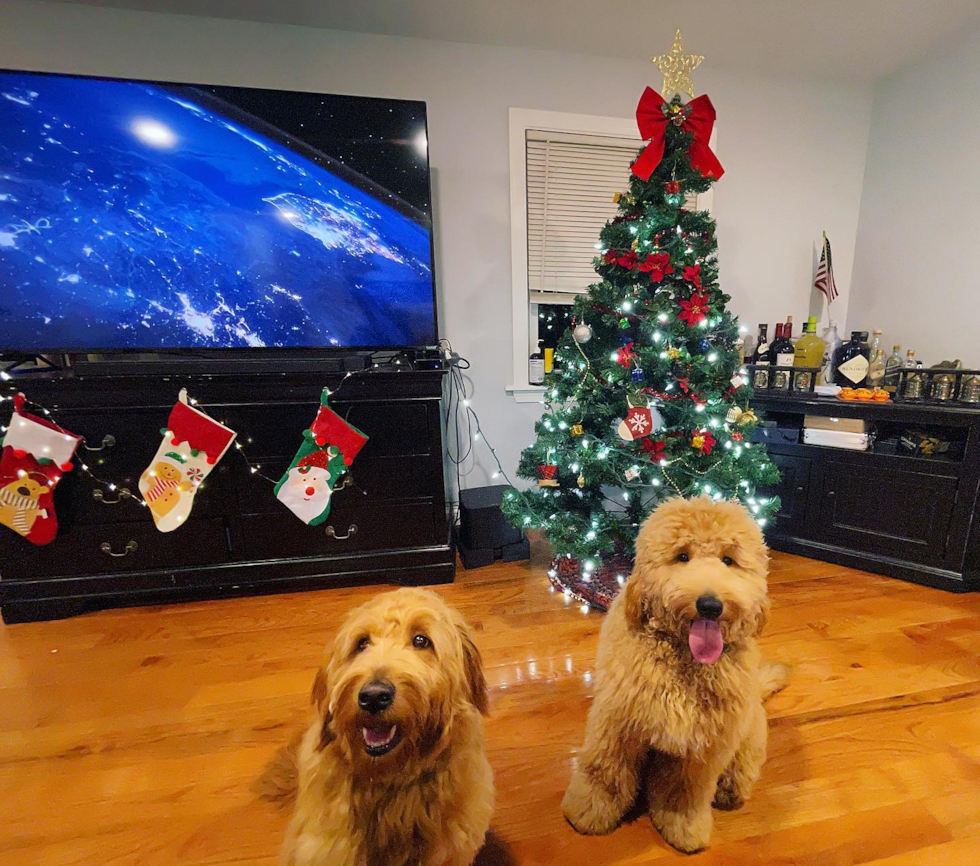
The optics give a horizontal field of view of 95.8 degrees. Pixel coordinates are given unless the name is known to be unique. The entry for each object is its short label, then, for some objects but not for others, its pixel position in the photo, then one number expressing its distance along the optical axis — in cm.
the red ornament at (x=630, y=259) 171
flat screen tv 173
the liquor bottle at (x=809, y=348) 238
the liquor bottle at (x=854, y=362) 231
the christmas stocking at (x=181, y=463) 175
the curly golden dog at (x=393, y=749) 72
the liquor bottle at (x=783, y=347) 240
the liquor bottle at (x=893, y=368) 229
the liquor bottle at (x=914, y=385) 202
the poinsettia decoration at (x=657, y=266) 167
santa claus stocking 179
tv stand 176
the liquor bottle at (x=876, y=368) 236
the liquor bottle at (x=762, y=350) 256
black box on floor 220
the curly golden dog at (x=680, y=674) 88
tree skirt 189
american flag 252
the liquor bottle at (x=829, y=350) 253
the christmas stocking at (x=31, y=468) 163
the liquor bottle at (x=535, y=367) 261
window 233
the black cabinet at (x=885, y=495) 193
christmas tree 167
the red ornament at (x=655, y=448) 174
